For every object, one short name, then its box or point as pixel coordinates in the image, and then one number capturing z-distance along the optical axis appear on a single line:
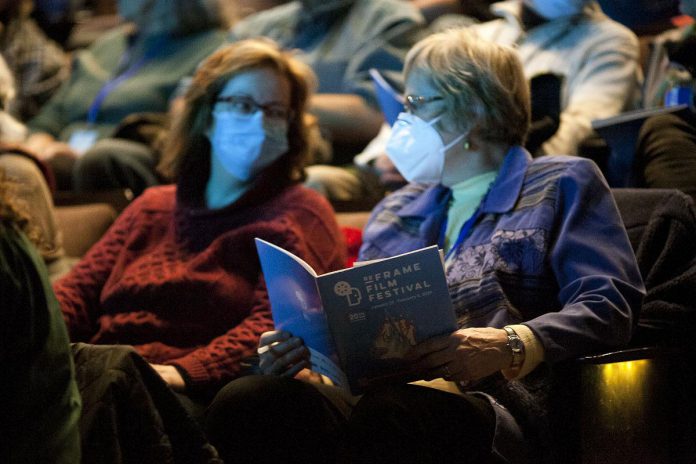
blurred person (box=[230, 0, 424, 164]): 6.55
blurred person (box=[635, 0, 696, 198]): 4.48
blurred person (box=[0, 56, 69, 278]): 5.51
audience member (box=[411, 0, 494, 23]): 7.44
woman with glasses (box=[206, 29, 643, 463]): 3.21
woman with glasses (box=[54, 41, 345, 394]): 4.41
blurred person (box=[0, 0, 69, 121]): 8.88
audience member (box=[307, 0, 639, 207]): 5.62
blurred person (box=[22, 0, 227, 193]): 7.80
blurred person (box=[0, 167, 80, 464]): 2.60
